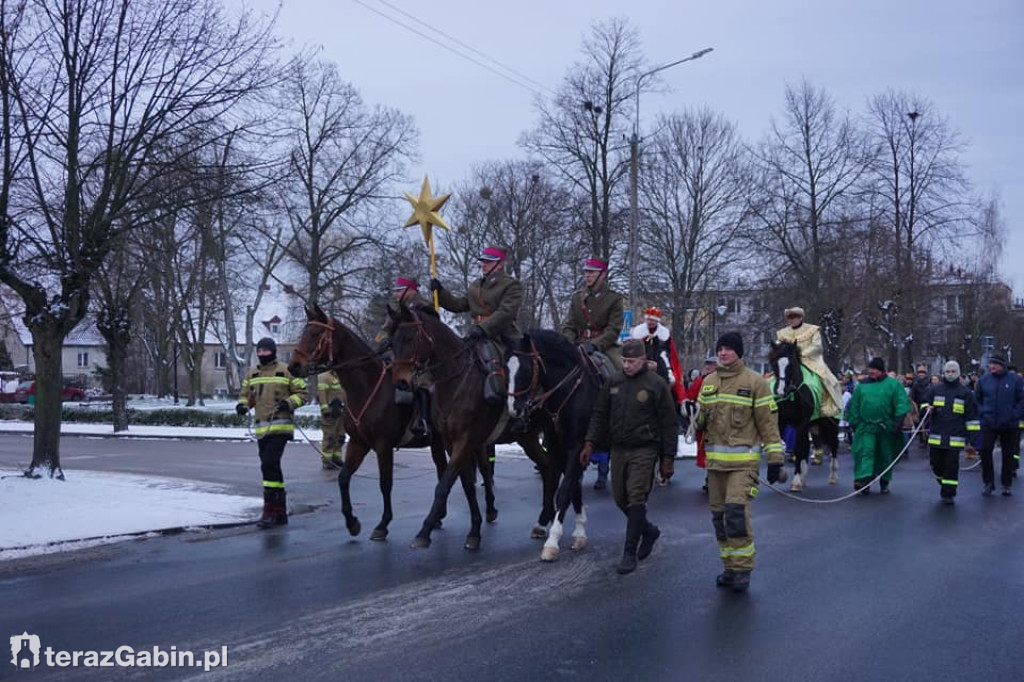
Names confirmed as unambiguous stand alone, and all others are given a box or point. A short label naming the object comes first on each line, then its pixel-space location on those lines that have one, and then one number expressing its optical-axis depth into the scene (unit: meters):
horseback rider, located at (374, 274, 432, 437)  9.78
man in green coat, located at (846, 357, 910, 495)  14.00
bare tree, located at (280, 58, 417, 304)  42.84
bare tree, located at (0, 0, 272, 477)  12.42
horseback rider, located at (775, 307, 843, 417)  14.88
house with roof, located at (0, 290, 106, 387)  85.00
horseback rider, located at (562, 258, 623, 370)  10.55
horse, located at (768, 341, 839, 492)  14.53
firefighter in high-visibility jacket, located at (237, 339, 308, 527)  11.00
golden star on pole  12.31
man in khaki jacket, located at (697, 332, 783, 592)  7.57
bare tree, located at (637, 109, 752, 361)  43.12
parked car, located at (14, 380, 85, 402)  53.11
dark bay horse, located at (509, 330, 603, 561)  9.39
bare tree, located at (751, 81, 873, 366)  41.59
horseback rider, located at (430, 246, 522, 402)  9.45
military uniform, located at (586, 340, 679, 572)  8.12
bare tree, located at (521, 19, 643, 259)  38.84
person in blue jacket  14.09
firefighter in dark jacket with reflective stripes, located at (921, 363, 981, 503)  13.00
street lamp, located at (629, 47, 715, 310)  23.59
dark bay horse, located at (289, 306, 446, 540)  10.11
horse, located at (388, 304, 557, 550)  9.15
